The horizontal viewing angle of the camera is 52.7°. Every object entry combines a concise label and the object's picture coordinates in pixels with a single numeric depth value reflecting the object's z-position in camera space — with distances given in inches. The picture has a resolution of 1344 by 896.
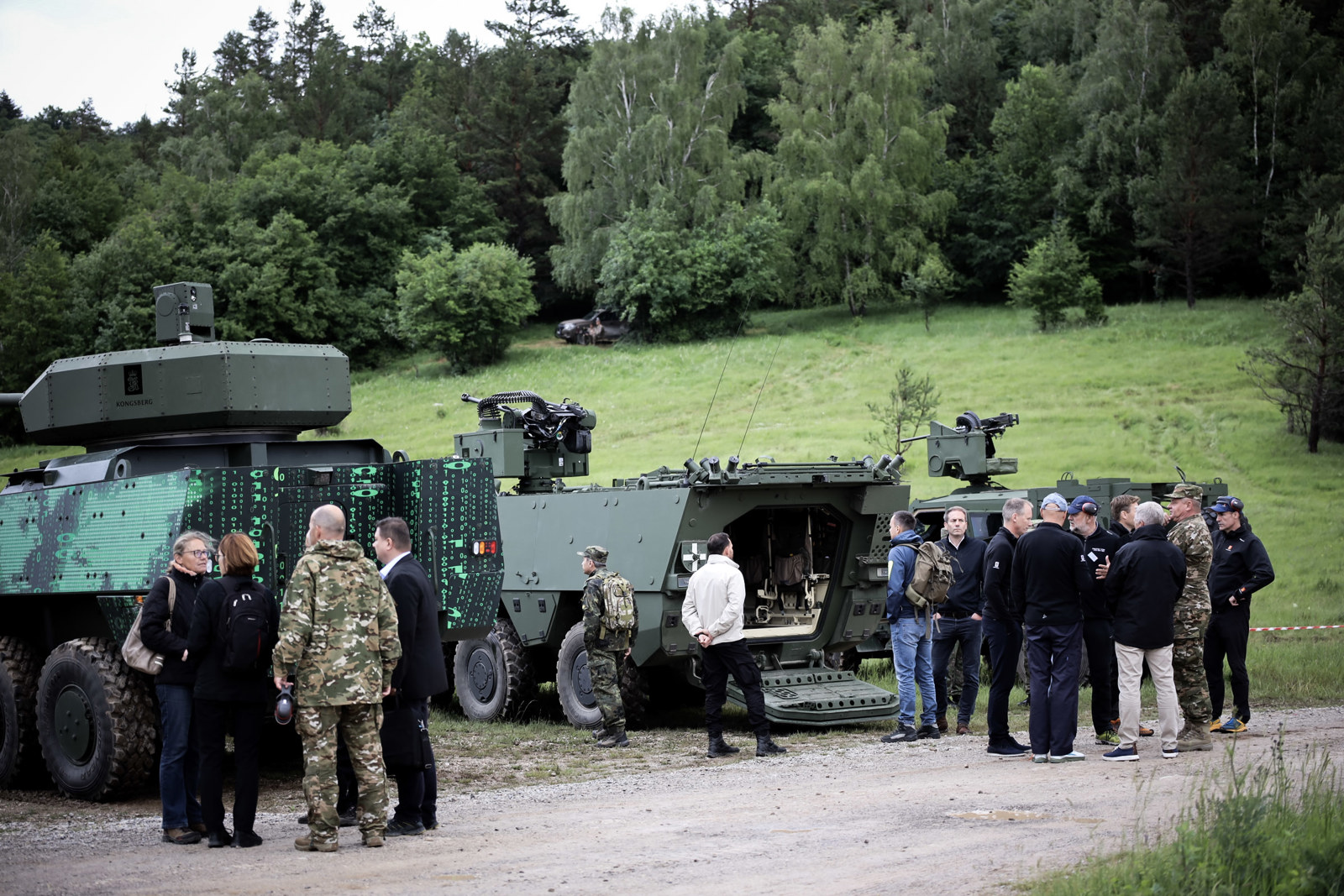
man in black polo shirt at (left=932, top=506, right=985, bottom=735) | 445.7
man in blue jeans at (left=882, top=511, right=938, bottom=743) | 435.2
